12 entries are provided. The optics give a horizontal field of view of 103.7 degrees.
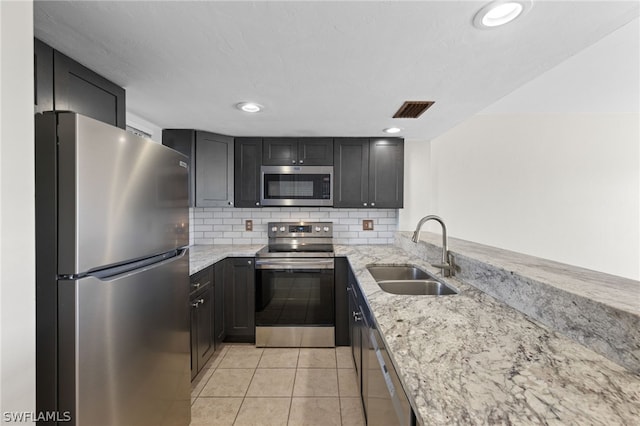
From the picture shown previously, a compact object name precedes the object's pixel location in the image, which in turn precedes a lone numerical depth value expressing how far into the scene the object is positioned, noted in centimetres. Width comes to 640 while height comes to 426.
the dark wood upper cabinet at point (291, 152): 279
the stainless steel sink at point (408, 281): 167
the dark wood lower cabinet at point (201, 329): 190
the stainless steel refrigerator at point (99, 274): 80
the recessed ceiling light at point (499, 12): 90
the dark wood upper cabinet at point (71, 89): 113
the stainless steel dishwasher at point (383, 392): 77
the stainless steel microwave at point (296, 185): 278
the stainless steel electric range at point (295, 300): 249
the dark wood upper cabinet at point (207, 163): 259
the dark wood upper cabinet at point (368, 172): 283
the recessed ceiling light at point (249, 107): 188
